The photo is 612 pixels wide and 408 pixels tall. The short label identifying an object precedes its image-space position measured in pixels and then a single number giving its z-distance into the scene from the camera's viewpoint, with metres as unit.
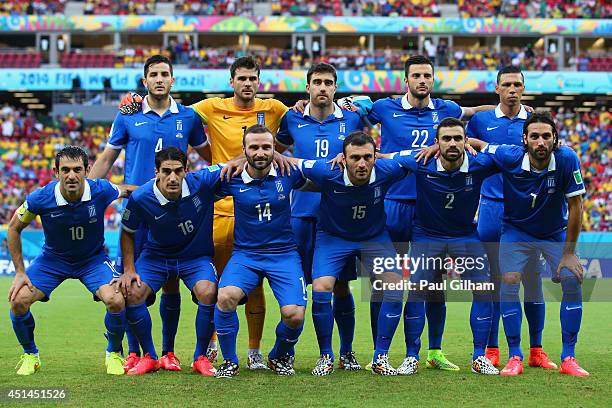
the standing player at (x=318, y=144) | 15.87
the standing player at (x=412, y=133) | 15.94
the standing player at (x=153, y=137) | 16.03
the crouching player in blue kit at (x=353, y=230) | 14.83
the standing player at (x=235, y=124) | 16.16
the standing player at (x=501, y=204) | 15.97
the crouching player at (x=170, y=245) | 15.02
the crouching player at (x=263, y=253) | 14.69
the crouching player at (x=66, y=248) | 15.16
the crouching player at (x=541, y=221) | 14.92
